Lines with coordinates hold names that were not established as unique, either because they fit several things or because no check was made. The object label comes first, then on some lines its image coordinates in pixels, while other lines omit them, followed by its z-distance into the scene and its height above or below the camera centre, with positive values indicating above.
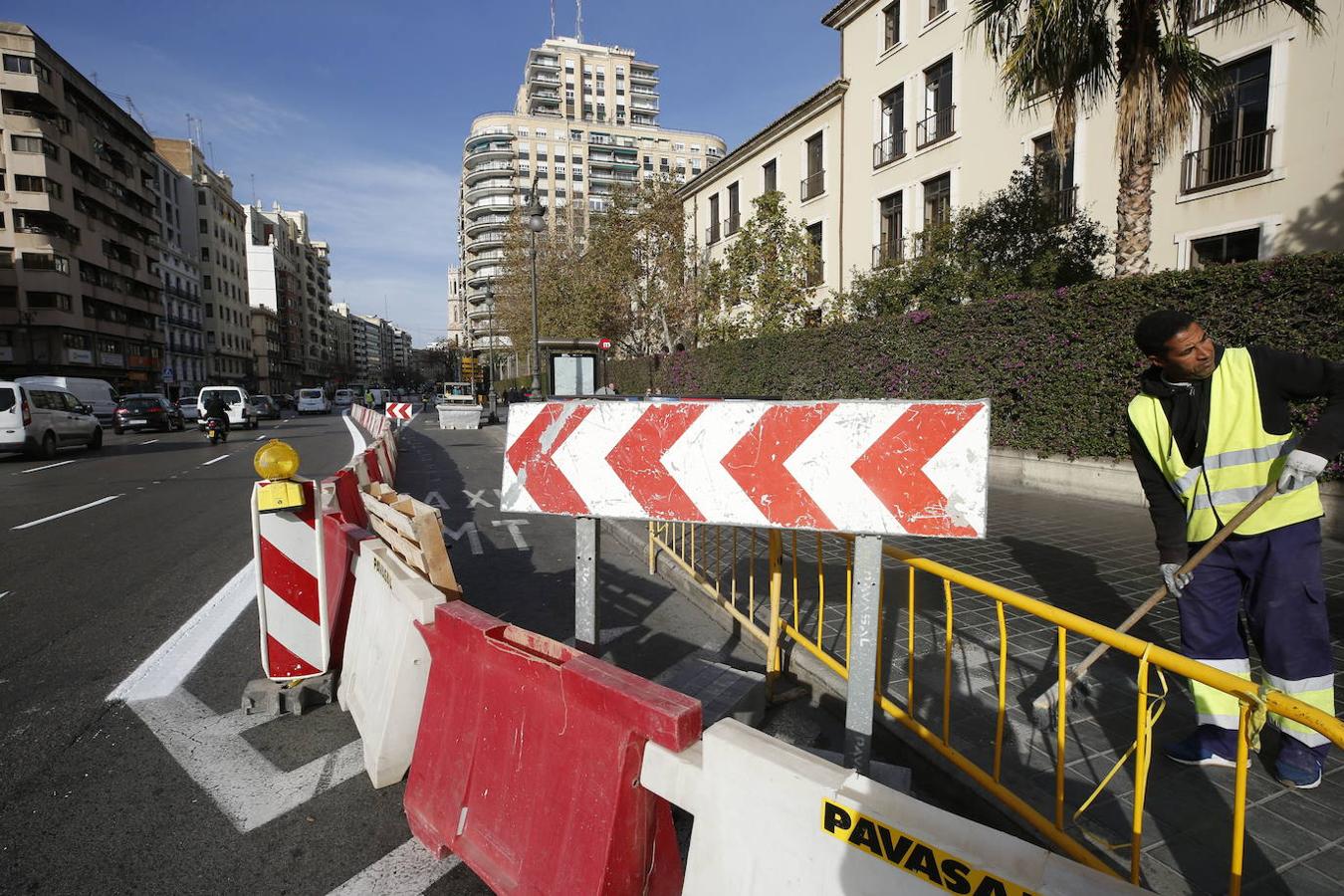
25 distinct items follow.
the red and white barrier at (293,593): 3.55 -1.06
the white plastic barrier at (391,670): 2.80 -1.19
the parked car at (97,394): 27.25 -0.08
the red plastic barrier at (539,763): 1.90 -1.18
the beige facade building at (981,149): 12.12 +5.87
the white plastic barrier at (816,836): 1.35 -0.99
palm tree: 8.63 +4.21
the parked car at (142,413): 24.36 -0.77
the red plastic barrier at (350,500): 4.97 -0.81
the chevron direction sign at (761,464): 2.35 -0.29
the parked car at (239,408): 26.59 -0.64
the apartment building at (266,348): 89.00 +5.73
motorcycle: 19.61 -1.12
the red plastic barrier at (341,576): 3.83 -1.06
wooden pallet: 3.05 -0.70
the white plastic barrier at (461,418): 26.97 -1.11
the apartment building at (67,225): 43.25 +11.69
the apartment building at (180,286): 63.75 +10.30
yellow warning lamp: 3.47 -0.45
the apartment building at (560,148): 96.94 +35.28
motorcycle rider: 19.86 -0.53
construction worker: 2.60 -0.49
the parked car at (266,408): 35.12 -0.87
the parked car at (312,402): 44.09 -0.73
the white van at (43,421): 14.71 -0.68
